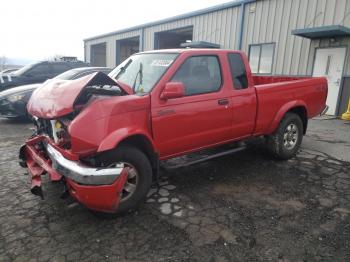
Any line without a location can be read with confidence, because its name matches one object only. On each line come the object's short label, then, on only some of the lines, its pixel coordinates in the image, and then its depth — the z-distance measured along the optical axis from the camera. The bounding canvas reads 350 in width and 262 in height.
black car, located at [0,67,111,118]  8.38
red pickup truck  3.12
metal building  10.25
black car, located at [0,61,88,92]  11.24
